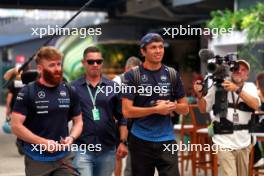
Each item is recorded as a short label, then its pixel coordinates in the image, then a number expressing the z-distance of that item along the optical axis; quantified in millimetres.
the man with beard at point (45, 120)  9172
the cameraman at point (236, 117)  11797
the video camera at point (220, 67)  11008
